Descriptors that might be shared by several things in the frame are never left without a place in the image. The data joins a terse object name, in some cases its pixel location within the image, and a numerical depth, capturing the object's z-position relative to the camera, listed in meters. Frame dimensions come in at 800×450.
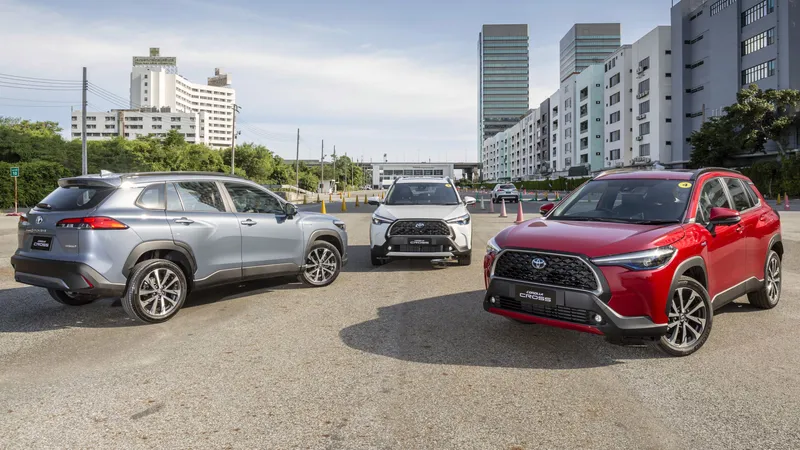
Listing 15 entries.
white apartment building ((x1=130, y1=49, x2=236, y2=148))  179.38
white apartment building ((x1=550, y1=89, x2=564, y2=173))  109.88
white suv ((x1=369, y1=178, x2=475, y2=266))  9.50
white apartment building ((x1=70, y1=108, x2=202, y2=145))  165.25
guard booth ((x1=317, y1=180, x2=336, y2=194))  99.66
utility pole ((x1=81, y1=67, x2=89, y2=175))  32.11
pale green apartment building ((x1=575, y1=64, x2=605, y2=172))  89.31
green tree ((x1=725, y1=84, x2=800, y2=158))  46.91
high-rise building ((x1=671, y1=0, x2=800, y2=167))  50.56
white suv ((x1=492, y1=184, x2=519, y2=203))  43.19
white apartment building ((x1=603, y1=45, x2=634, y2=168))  78.31
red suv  4.45
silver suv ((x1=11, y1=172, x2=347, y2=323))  5.73
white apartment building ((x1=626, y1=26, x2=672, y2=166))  69.31
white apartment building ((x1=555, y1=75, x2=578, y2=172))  99.06
